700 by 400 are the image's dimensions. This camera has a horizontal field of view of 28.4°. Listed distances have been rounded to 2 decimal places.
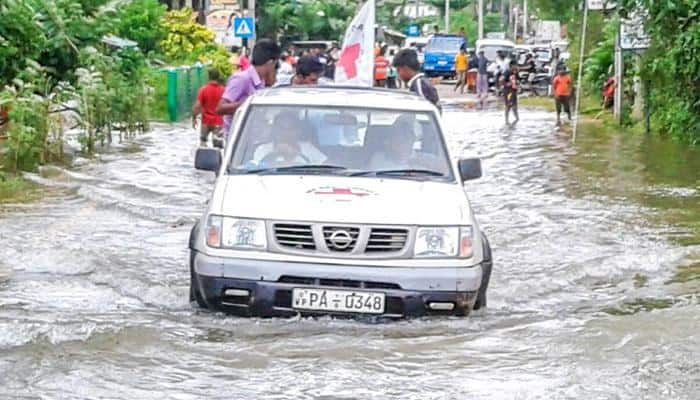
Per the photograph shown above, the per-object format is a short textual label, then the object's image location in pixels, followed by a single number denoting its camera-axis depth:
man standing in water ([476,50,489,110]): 38.76
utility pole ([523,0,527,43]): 91.01
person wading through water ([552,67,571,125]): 29.30
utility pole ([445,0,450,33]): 83.81
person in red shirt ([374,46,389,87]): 37.34
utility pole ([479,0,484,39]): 72.27
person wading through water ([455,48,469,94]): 47.00
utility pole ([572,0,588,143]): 24.78
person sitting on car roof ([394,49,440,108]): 13.44
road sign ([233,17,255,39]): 33.25
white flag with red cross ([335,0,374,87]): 16.30
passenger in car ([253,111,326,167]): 9.55
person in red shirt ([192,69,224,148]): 18.69
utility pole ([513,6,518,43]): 96.22
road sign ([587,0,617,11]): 24.78
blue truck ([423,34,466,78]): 55.28
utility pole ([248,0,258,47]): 48.83
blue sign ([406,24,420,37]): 78.78
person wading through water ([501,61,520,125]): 30.28
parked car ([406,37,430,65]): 57.20
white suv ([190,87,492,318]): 8.58
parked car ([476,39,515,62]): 51.62
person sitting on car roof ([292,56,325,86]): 15.31
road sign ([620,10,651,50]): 22.75
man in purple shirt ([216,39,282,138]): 13.79
